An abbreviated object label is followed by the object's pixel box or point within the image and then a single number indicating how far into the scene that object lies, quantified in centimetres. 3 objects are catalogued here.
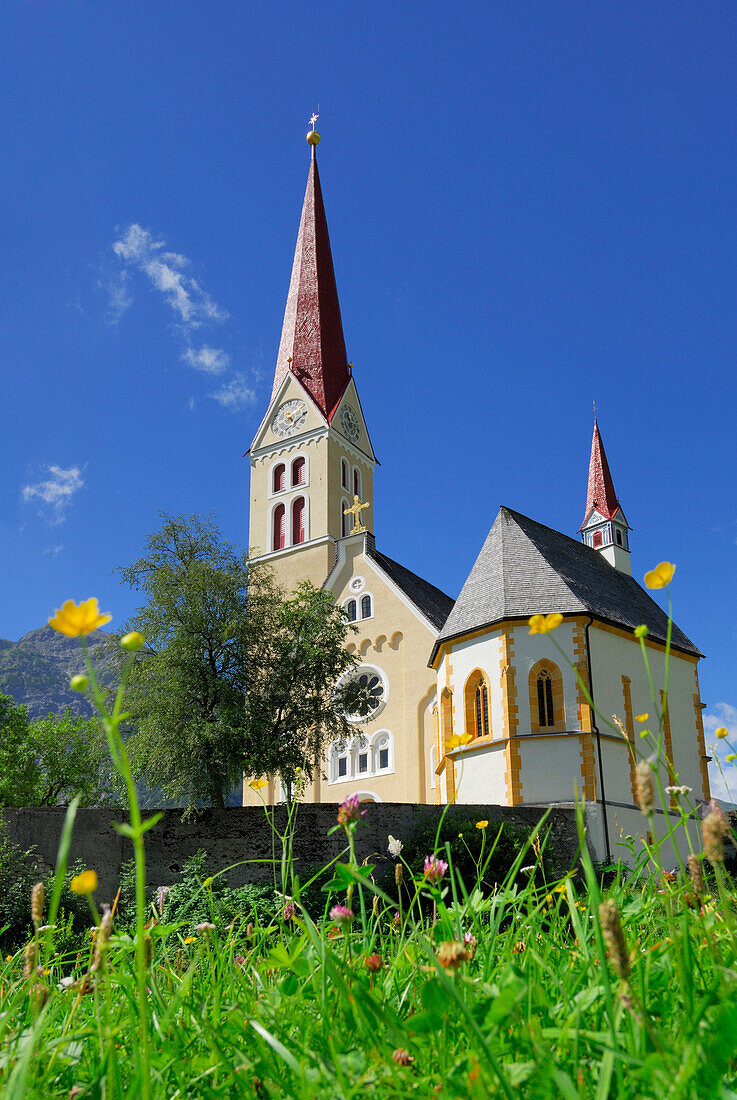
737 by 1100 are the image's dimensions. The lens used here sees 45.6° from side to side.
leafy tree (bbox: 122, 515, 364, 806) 2208
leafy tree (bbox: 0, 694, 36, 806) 3419
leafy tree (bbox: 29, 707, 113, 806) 3603
